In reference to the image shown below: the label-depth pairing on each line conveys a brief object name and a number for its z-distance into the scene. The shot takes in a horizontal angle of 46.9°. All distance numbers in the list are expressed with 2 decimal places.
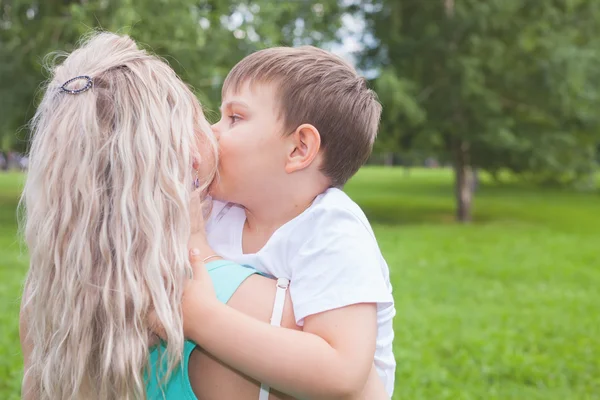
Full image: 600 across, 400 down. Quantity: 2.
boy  1.39
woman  1.34
